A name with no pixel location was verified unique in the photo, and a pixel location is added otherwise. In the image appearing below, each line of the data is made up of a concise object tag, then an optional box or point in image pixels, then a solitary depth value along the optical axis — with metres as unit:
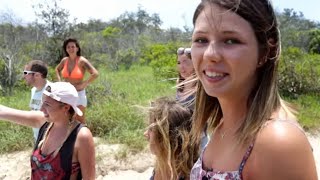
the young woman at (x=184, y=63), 2.12
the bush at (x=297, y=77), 5.61
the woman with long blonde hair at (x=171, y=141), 1.23
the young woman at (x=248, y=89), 0.59
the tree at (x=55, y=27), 7.18
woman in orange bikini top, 3.34
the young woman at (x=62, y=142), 1.39
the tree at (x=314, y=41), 12.57
